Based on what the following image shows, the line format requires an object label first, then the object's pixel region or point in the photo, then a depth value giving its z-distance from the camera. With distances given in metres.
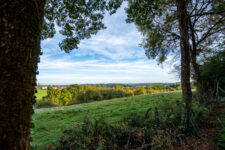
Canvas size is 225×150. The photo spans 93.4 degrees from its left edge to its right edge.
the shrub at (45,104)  23.54
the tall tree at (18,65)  0.80
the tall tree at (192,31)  6.43
